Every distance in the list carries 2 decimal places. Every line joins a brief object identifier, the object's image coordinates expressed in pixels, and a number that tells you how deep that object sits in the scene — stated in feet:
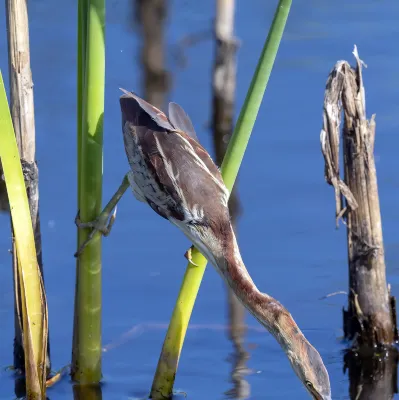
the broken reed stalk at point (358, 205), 26.94
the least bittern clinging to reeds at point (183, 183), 24.59
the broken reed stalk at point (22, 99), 23.41
